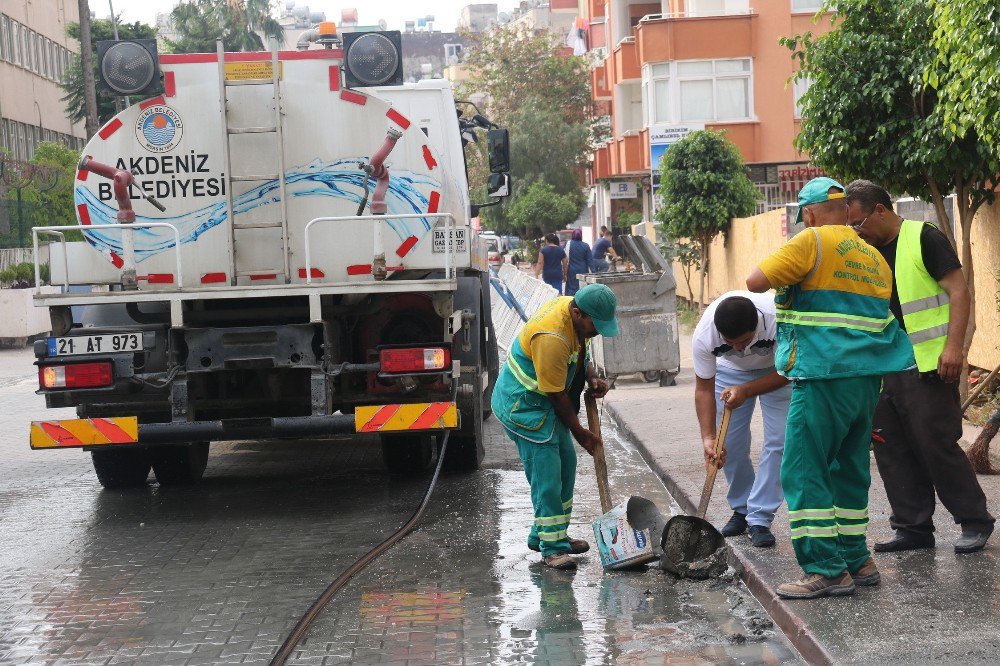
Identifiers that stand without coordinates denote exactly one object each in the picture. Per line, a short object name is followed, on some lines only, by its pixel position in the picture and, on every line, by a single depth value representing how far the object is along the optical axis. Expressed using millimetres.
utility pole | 28328
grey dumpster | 14219
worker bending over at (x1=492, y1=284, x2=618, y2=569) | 6520
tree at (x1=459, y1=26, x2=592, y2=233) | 52688
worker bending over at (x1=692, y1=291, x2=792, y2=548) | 6438
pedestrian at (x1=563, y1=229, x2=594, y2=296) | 20797
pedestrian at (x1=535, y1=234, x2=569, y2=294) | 21141
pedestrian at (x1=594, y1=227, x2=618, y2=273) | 22453
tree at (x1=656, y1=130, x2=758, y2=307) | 22656
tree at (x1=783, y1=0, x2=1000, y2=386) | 9992
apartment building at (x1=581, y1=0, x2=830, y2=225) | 32844
